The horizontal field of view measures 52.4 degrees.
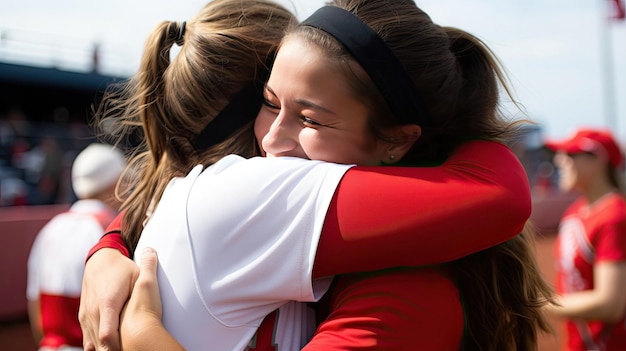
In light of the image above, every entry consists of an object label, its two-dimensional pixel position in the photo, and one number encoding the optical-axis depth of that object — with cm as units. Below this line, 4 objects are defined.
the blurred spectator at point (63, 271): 413
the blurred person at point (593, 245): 364
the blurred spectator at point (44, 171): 1139
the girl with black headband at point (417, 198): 124
